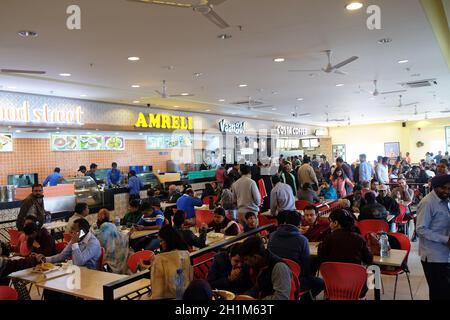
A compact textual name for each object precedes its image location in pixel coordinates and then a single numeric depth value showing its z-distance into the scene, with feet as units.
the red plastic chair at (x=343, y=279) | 10.20
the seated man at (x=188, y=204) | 21.75
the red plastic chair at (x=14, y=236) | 18.37
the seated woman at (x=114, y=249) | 13.69
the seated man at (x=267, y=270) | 8.80
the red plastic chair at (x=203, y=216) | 20.88
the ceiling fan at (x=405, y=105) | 41.83
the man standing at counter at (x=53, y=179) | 27.33
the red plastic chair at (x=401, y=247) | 13.02
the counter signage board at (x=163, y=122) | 35.08
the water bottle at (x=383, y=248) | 12.17
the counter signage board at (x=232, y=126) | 44.93
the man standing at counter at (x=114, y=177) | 31.32
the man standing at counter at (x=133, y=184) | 29.19
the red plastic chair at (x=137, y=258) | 12.72
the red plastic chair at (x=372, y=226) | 16.12
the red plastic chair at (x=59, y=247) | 15.17
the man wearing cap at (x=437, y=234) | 10.30
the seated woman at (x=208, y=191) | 28.08
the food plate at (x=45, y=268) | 12.02
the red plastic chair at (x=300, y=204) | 22.68
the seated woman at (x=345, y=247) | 11.12
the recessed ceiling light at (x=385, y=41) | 17.22
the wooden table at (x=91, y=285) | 9.91
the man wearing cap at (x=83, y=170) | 29.94
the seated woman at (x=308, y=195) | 23.22
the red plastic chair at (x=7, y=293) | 9.30
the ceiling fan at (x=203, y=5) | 10.23
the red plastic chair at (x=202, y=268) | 12.51
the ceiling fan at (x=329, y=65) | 17.86
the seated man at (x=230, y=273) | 9.87
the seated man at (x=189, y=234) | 14.52
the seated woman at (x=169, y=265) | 8.75
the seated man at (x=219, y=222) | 17.51
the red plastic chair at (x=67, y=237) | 16.37
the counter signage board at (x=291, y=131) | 58.93
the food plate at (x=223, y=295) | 8.56
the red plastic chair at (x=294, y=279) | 9.39
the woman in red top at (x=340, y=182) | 26.53
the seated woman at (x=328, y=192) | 25.08
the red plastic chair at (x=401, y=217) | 20.71
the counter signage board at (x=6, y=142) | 26.96
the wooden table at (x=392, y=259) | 11.57
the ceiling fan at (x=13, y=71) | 17.53
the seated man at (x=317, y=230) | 14.83
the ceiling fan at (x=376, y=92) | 26.57
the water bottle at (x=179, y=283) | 8.81
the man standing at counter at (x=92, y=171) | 30.18
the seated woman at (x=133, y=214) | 18.95
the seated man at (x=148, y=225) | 16.39
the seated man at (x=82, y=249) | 12.48
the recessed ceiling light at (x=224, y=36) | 15.69
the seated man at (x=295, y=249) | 11.39
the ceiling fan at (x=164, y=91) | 24.54
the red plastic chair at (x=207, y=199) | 26.17
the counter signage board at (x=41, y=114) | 24.84
